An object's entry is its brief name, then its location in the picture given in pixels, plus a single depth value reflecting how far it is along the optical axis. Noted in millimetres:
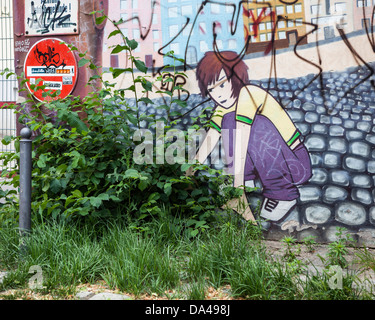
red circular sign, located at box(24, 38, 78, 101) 4809
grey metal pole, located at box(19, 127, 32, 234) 3381
